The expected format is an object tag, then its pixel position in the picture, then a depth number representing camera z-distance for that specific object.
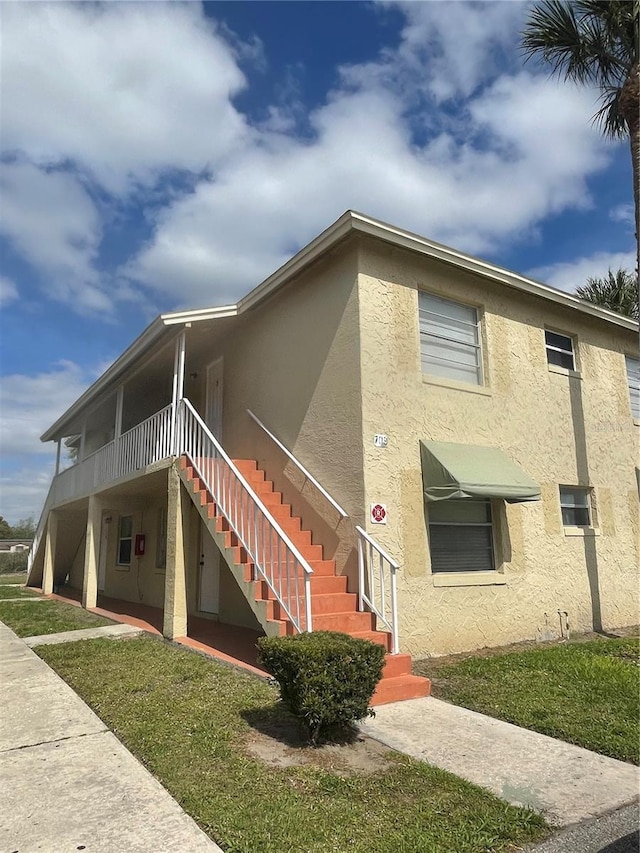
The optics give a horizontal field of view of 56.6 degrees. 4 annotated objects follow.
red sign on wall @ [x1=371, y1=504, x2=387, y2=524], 7.71
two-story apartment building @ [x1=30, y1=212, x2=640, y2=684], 7.82
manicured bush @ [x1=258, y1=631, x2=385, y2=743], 4.60
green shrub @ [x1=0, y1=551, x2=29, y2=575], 34.44
